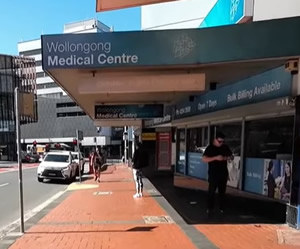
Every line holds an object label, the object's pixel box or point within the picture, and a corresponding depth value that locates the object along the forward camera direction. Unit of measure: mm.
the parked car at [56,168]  13256
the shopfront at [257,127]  4646
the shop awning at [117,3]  4169
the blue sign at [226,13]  5332
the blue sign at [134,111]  9565
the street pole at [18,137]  4476
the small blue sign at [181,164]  9555
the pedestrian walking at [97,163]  12922
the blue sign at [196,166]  7910
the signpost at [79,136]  12442
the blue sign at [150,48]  4397
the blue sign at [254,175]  5223
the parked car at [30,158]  35132
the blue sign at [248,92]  4591
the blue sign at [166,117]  10326
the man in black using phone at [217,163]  5122
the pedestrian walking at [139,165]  7623
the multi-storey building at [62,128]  50975
